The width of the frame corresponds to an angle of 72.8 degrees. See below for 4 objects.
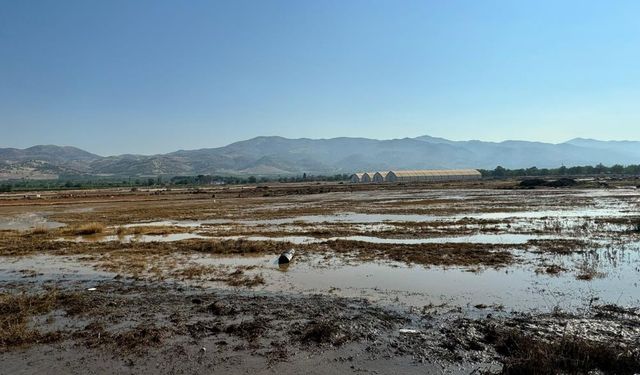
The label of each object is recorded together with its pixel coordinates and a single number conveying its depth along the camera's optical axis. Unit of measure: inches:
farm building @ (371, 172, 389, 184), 6643.7
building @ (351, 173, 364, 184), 6891.2
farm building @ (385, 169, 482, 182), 6250.5
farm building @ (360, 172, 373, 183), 6811.0
